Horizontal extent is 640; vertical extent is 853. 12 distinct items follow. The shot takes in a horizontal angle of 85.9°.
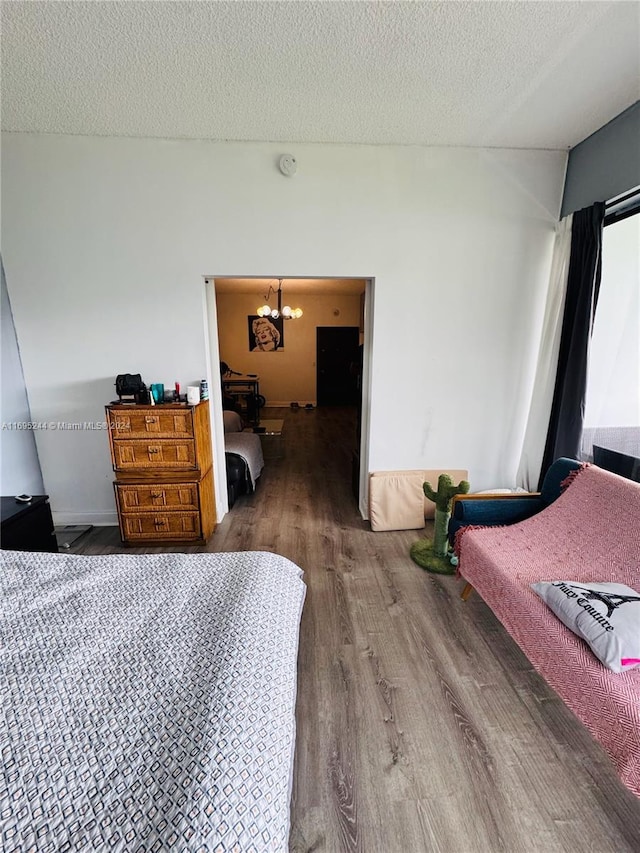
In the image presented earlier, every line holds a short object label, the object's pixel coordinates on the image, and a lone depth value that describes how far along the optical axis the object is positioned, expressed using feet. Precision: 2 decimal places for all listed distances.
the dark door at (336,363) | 26.96
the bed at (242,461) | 11.18
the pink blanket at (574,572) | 3.66
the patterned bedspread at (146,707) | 2.27
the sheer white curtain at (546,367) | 8.54
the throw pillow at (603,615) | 3.92
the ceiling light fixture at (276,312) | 21.20
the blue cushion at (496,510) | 7.14
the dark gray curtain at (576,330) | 7.73
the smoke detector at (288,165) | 8.13
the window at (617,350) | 7.28
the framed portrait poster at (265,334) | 26.09
